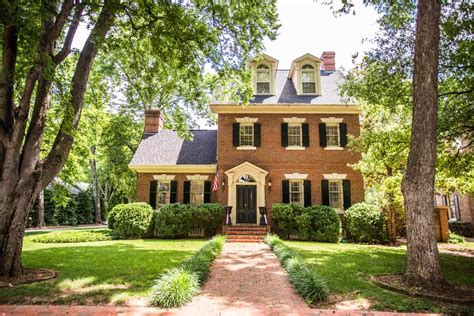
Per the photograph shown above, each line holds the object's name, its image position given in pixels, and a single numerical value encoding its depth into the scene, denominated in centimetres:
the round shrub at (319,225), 1408
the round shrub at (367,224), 1389
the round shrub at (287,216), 1448
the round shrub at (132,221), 1488
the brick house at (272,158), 1596
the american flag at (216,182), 1541
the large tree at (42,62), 650
